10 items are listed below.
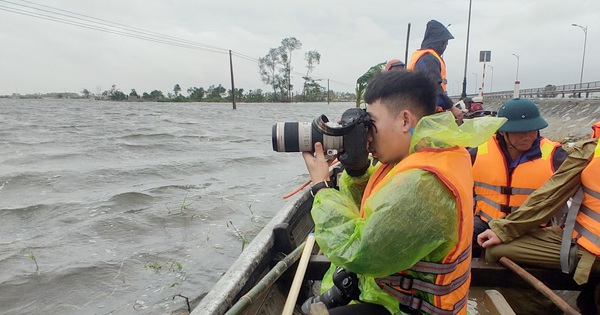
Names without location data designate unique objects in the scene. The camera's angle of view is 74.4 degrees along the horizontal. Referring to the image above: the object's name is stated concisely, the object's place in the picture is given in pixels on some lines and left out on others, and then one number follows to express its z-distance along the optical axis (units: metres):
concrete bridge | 25.44
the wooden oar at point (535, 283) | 1.97
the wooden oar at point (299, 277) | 1.65
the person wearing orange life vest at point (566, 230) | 2.21
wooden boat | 2.00
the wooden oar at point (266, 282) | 1.76
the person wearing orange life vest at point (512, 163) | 2.88
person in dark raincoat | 3.93
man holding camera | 1.25
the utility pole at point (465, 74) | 13.80
